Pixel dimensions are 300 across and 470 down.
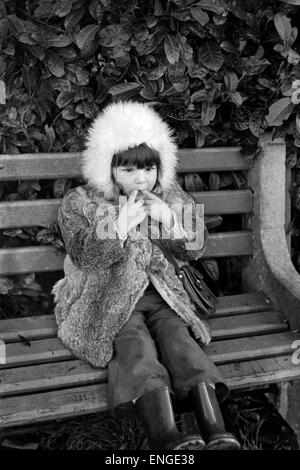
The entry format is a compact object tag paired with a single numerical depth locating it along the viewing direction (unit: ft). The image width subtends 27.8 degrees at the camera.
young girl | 7.28
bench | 7.12
